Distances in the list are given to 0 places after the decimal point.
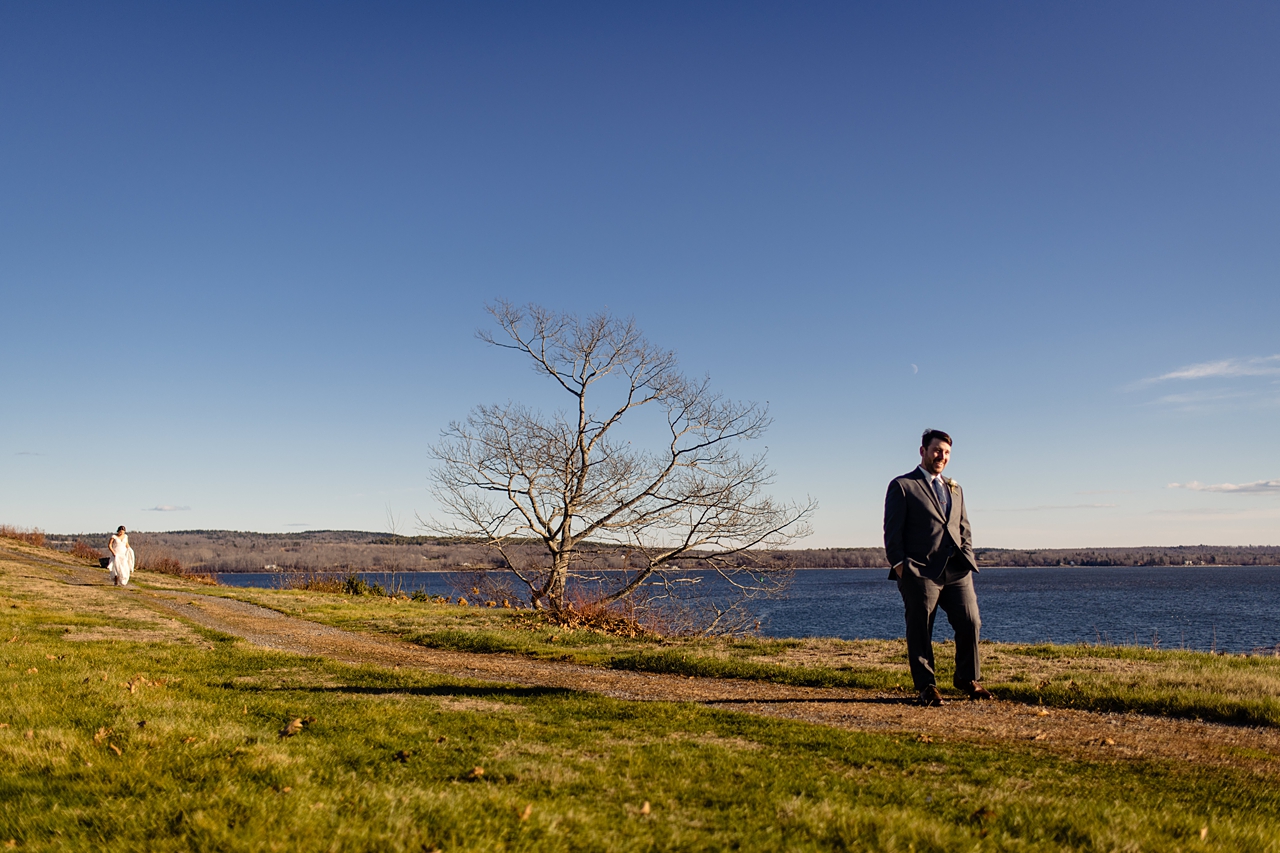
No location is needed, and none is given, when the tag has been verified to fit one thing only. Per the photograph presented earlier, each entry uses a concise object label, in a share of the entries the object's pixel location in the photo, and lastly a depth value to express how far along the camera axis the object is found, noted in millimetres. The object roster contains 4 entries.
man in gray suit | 6871
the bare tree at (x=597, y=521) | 23234
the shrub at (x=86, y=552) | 42281
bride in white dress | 24672
